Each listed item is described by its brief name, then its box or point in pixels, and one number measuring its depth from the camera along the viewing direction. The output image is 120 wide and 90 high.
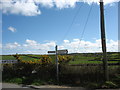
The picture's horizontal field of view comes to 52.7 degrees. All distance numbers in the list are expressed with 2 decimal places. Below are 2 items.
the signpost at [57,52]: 8.79
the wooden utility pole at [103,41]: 7.54
